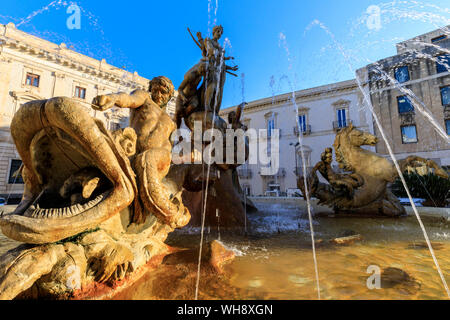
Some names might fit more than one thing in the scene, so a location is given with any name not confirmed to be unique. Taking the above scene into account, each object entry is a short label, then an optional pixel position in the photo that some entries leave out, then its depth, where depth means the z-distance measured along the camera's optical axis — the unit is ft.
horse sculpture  14.08
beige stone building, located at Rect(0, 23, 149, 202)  50.21
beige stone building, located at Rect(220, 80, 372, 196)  71.51
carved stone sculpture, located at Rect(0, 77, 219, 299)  3.66
